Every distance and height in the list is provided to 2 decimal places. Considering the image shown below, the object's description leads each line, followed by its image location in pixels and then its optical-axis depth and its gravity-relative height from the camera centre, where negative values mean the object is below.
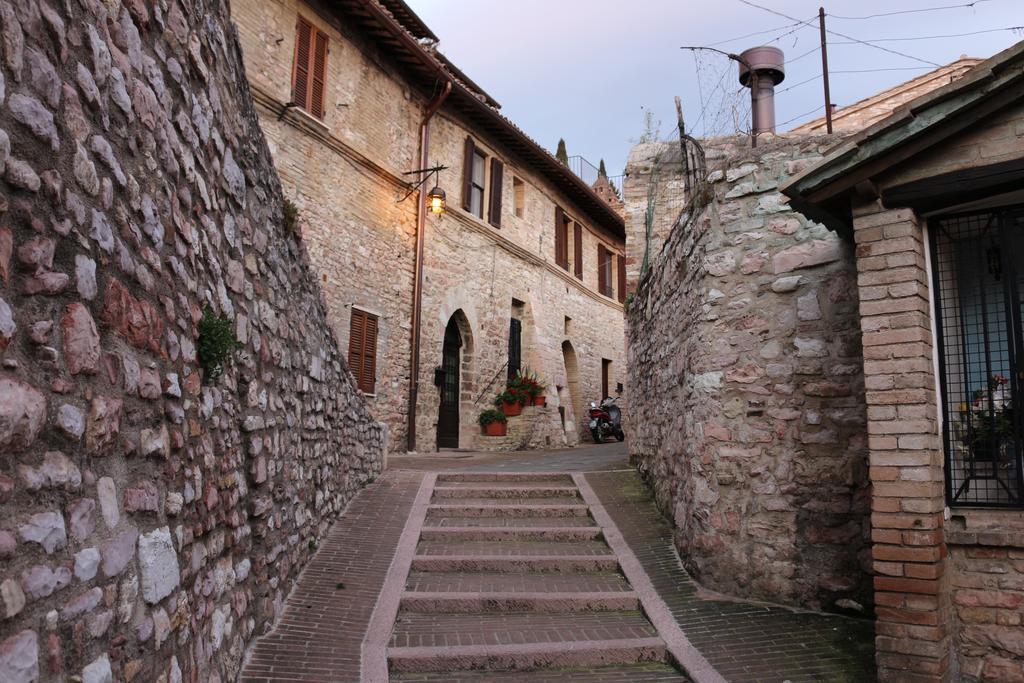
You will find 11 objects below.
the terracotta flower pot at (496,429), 15.02 +0.13
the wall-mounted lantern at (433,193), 13.38 +4.35
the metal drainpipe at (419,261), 13.34 +3.22
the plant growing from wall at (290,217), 5.36 +1.56
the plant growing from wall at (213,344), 3.36 +0.40
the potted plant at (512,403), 15.36 +0.68
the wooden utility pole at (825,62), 9.95 +5.10
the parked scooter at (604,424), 19.31 +0.33
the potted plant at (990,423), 4.20 +0.10
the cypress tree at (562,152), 33.32 +12.77
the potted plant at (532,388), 15.56 +1.00
